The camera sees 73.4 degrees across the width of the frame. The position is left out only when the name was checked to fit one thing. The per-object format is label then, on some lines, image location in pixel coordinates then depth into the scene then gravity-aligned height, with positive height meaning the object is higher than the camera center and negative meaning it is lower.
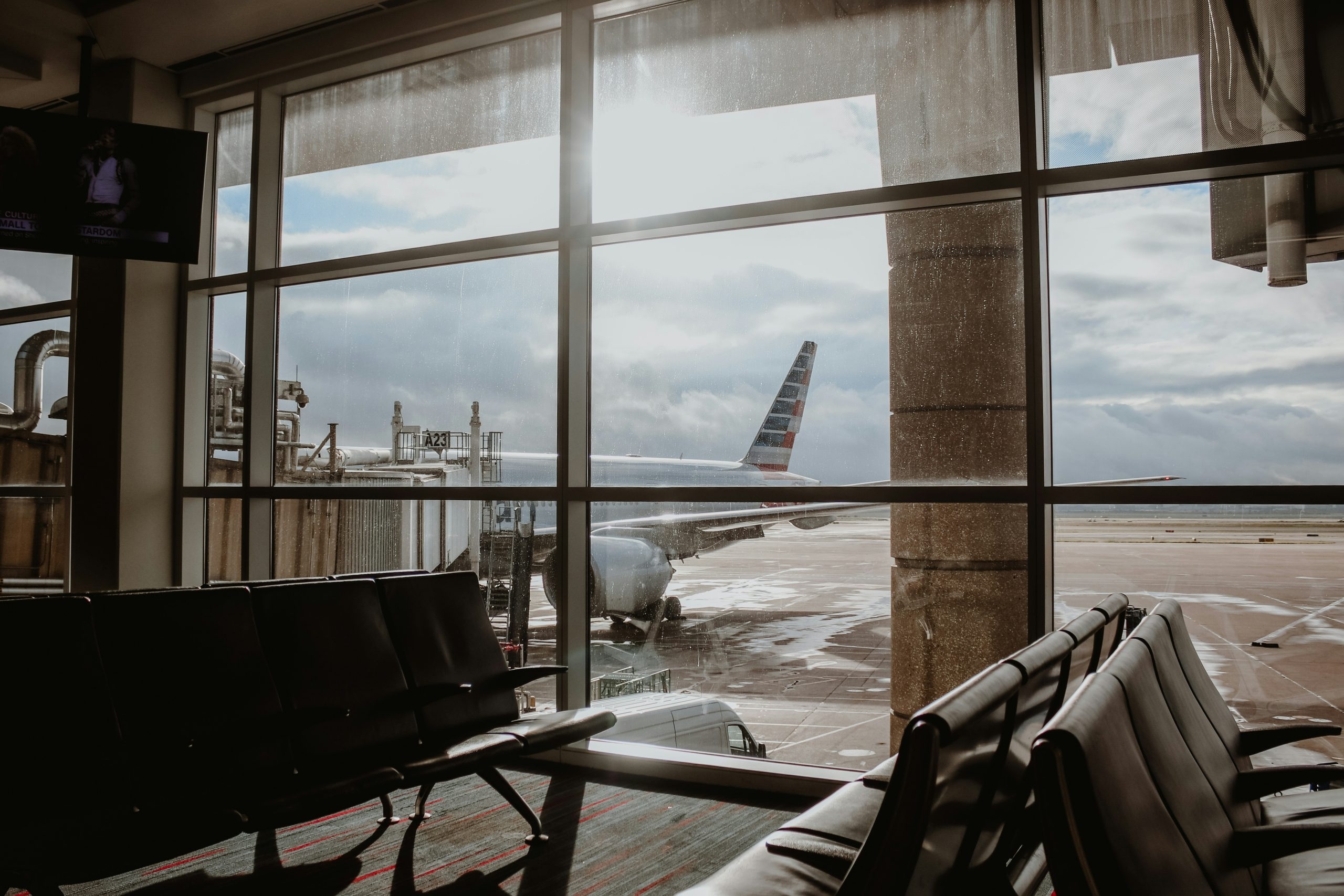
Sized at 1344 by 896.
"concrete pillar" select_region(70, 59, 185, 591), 5.23 +0.45
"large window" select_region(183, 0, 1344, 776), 3.25 +0.65
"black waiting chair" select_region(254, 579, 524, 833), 2.89 -0.70
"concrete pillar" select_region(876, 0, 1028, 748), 3.52 +0.52
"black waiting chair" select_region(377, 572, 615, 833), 3.24 -0.68
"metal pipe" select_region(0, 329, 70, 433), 6.06 +0.73
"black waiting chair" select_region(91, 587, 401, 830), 2.49 -0.69
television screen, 4.41 +1.51
